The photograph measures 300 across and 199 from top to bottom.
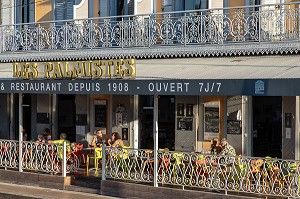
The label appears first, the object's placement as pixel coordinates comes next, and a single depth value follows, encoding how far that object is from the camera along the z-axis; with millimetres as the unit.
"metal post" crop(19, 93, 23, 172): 19984
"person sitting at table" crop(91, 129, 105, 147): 20625
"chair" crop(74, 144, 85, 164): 20062
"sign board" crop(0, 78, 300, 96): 14898
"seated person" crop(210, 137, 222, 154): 18547
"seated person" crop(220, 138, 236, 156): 17484
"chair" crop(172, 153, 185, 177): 17156
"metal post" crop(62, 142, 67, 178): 18980
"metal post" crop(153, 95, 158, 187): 17266
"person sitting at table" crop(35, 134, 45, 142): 21031
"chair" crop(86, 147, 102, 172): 19234
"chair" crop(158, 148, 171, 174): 17406
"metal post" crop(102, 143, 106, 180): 18172
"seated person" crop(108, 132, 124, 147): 19734
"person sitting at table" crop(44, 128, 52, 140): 22562
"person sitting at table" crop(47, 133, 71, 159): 19422
